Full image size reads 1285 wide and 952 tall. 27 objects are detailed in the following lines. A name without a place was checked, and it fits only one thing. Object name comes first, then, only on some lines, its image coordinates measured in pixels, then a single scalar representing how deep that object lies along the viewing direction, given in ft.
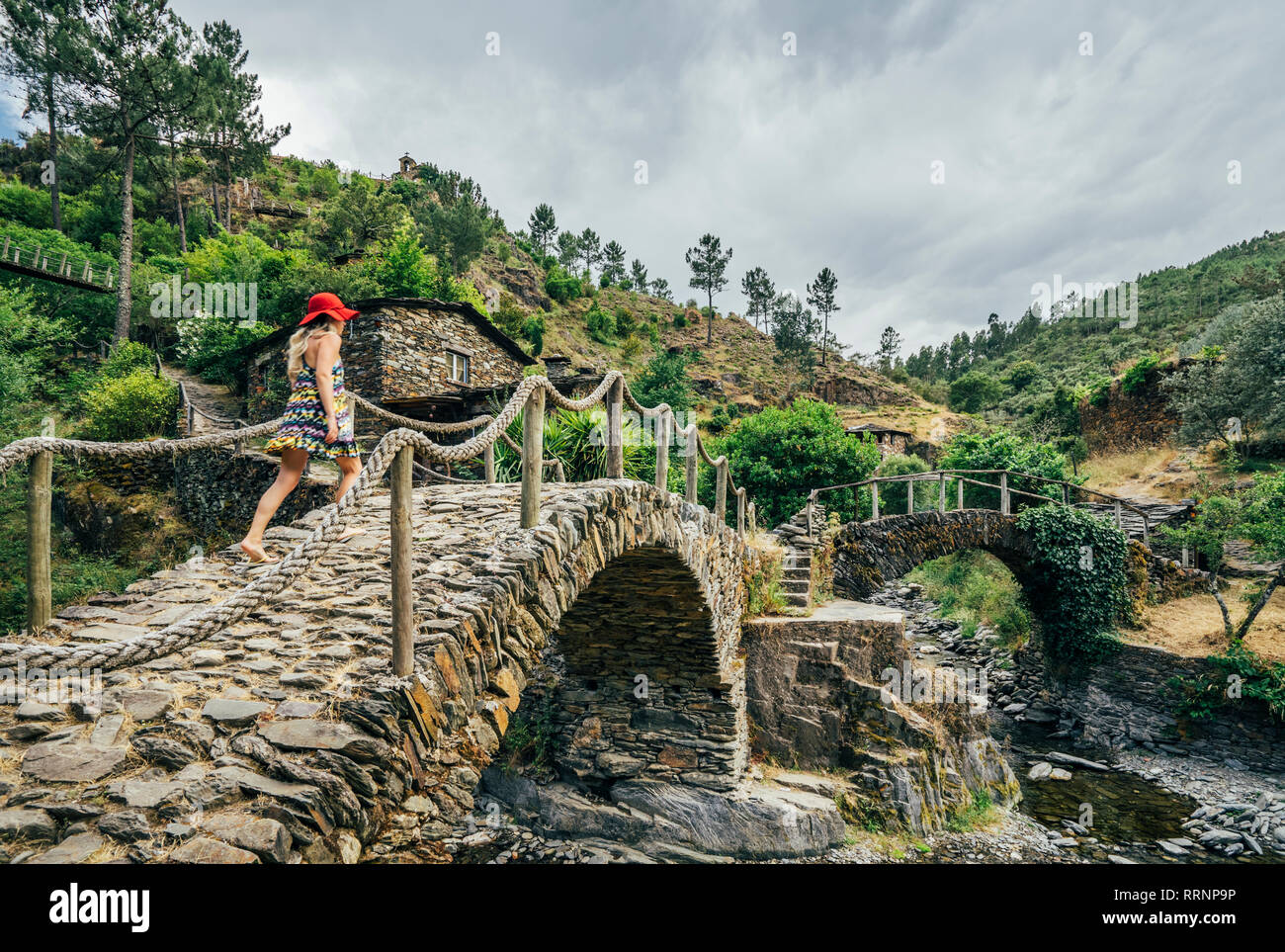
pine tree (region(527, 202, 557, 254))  200.64
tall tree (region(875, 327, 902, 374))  202.18
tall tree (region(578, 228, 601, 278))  208.85
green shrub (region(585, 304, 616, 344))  157.47
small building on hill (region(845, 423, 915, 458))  120.47
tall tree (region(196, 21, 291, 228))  77.01
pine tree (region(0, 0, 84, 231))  59.88
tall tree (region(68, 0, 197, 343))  61.26
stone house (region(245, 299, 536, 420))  50.16
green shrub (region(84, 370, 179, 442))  48.03
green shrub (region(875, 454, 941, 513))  73.26
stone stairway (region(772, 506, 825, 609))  37.50
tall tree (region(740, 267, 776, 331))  207.00
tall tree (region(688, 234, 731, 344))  196.95
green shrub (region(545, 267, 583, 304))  166.50
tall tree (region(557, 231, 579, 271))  202.15
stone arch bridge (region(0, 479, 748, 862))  7.27
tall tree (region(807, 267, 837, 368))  191.00
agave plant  31.58
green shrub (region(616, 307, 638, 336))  163.02
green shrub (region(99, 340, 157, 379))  56.39
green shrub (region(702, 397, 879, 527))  54.95
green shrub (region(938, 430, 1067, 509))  57.62
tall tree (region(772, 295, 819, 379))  182.39
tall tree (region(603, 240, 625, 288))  212.02
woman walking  13.08
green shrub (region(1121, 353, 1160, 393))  79.41
